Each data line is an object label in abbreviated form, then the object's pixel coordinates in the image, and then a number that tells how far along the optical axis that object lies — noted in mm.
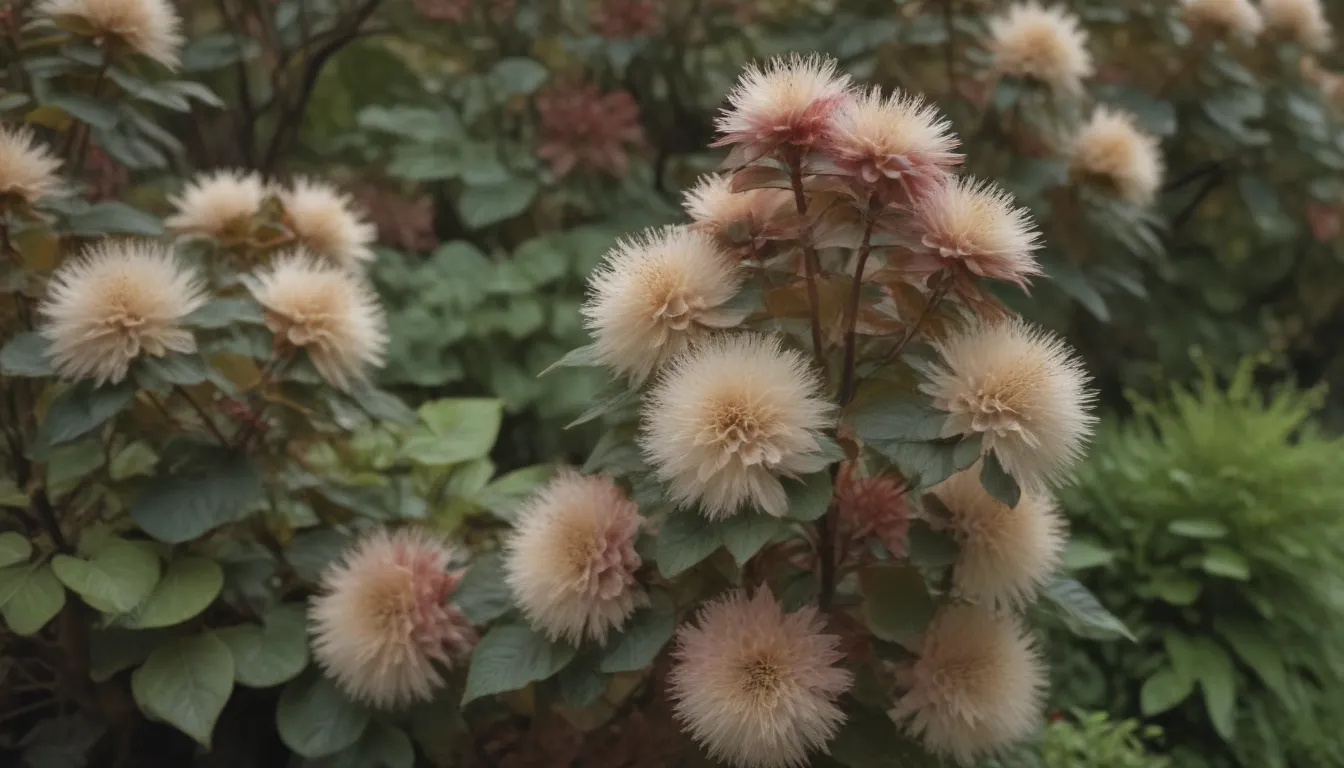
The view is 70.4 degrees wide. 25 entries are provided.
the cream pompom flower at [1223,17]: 1383
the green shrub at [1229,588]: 1112
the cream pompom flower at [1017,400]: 576
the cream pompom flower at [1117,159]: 1205
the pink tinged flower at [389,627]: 748
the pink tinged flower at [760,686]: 595
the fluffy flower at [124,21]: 845
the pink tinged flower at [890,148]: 576
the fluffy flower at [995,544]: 670
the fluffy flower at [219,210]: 942
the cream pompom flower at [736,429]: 579
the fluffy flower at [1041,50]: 1143
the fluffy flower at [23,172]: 770
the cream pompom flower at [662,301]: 627
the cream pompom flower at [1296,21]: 1466
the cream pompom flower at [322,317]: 812
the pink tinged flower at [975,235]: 587
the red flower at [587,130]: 1441
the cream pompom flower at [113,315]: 728
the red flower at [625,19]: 1496
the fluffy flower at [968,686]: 673
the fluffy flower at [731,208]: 666
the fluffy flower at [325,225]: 964
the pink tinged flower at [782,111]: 587
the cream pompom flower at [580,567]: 667
